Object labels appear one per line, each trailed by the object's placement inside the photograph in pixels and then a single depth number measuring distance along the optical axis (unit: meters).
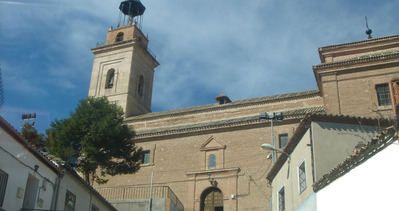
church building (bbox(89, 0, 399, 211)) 28.25
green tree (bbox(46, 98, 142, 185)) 26.30
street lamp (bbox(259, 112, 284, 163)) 24.52
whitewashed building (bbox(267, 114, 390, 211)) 15.75
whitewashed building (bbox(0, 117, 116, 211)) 13.51
